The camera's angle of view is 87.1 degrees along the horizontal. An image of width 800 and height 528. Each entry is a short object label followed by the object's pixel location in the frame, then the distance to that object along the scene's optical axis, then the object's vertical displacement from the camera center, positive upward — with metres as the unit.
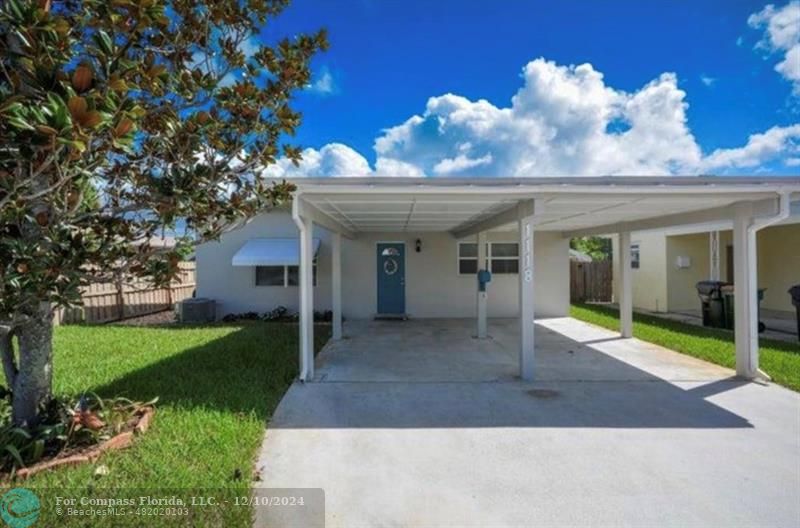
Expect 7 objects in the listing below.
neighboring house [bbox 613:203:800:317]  14.84 -0.03
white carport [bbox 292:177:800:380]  6.51 +1.12
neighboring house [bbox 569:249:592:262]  22.08 +0.43
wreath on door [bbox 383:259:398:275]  15.07 +0.01
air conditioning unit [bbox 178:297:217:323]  13.95 -1.36
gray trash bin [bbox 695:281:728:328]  12.62 -1.22
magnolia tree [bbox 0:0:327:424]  2.77 +1.12
